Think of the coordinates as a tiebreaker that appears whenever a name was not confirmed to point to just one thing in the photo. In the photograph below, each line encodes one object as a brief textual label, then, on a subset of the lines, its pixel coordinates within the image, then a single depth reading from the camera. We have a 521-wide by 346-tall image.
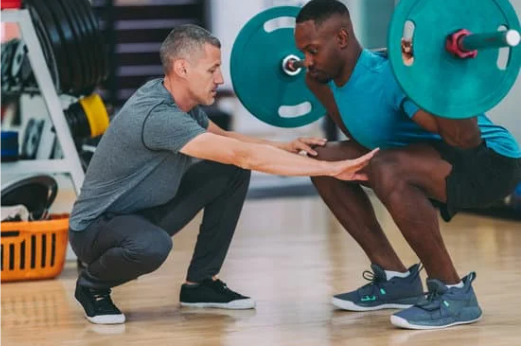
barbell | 4.42
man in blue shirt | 4.90
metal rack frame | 6.98
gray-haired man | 4.95
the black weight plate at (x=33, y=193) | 6.87
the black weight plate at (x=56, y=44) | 6.88
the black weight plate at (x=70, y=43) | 6.91
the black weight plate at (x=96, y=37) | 7.12
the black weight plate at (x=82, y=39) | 6.98
